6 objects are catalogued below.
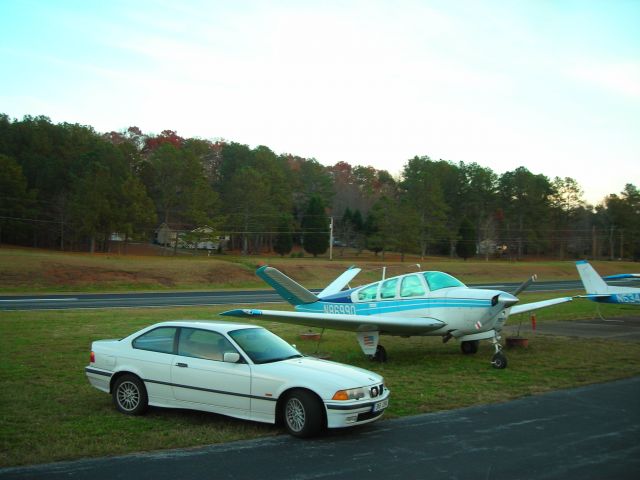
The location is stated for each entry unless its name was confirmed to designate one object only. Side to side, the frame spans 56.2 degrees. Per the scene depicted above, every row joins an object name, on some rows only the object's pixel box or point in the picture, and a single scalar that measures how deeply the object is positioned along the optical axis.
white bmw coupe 7.52
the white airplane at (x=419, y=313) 13.38
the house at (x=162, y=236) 84.72
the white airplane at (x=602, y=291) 23.14
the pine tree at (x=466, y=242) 90.75
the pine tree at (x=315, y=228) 80.94
